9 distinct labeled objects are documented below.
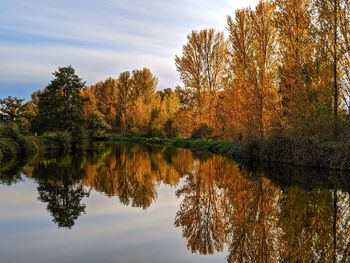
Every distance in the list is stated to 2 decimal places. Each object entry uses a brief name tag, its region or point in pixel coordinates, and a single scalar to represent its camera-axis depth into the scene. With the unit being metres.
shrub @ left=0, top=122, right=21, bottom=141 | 27.71
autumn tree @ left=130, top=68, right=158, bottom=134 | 60.41
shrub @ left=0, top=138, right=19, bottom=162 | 25.36
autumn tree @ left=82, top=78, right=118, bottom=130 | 70.25
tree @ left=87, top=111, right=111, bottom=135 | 62.91
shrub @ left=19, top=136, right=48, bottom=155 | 29.24
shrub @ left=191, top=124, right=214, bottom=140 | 41.19
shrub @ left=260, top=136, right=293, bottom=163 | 20.47
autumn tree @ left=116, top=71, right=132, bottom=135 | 69.38
